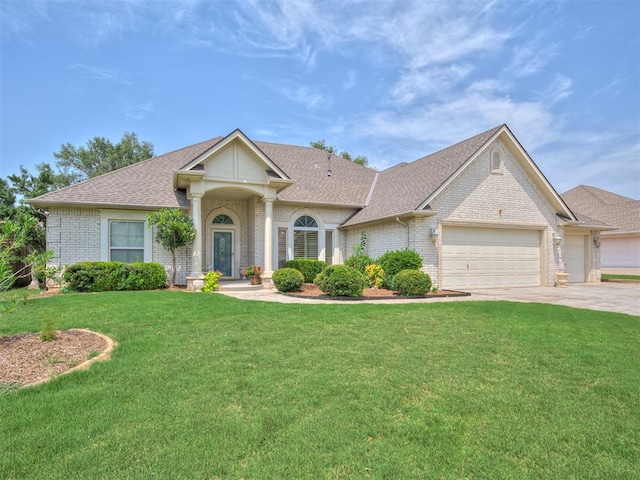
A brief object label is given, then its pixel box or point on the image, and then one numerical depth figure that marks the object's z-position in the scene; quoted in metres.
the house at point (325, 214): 14.27
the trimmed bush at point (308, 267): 15.67
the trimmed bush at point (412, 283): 12.30
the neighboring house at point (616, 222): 23.23
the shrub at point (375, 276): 14.34
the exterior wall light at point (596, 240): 19.25
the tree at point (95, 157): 40.44
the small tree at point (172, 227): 13.77
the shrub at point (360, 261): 15.51
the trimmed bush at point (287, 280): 12.89
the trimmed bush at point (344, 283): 11.64
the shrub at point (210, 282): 13.36
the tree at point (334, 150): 39.62
